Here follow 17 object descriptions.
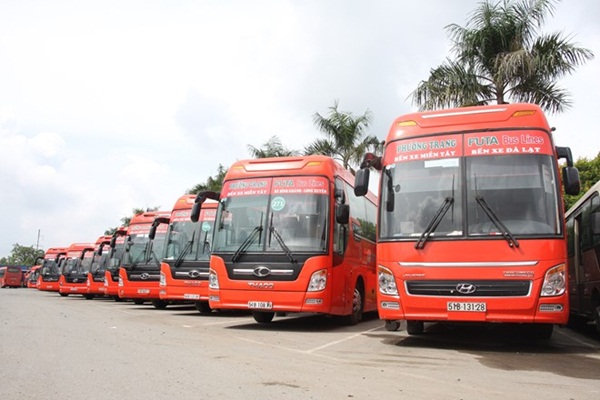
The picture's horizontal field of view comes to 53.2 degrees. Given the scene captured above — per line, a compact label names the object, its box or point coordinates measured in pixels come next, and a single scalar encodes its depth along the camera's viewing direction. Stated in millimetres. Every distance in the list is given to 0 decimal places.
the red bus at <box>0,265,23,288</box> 64750
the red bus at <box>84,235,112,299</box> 28109
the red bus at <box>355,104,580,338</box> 8258
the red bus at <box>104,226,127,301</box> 23250
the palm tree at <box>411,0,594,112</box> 17234
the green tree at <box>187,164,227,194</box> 36094
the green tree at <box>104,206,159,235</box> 54494
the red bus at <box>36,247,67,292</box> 35781
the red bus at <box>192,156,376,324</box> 11352
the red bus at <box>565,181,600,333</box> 11031
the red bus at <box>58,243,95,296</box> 30406
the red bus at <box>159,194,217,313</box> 16141
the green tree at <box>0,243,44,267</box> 115750
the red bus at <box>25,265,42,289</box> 53053
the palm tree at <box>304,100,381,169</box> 27938
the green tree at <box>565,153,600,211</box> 31719
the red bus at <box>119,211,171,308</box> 19281
